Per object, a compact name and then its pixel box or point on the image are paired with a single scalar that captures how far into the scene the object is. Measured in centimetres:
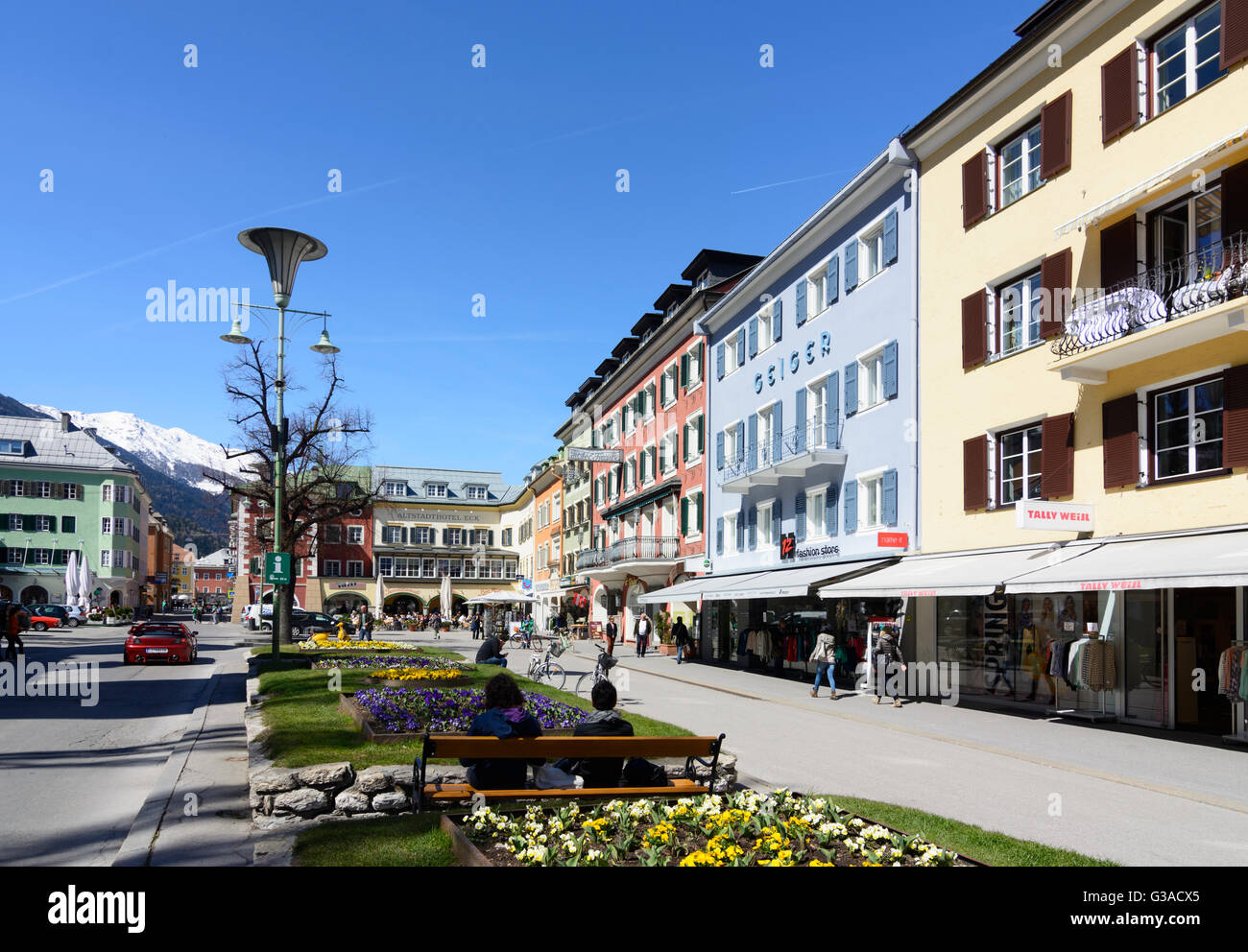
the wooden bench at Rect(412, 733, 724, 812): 741
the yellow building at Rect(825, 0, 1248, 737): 1494
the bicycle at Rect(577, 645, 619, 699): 2048
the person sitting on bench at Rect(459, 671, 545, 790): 786
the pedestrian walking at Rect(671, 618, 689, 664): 3569
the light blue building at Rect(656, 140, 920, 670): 2444
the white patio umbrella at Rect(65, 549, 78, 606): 5979
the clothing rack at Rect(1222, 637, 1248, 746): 1418
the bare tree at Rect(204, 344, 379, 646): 3606
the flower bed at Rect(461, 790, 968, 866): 563
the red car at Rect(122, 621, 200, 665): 2936
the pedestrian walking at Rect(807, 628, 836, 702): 2247
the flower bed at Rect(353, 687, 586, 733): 1208
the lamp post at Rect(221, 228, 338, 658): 1889
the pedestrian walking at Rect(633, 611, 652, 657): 3916
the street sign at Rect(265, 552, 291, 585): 1844
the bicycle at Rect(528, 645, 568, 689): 2392
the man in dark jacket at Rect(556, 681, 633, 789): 812
